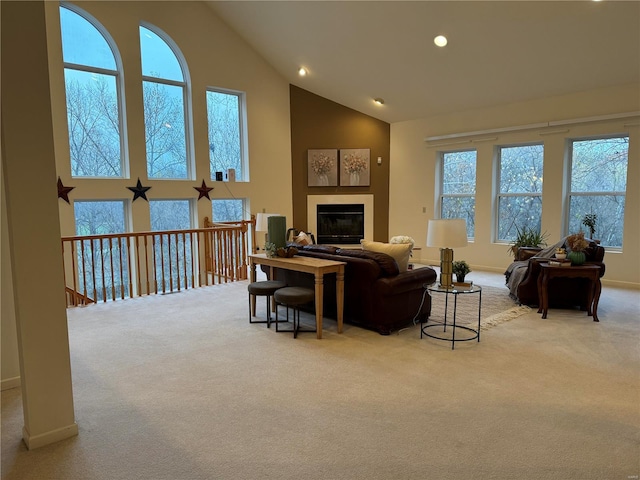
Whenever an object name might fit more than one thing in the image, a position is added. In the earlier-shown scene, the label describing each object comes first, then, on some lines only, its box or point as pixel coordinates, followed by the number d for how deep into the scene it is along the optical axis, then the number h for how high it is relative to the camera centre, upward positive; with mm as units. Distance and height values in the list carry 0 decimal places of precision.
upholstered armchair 4859 -989
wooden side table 4512 -824
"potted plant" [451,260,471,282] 3854 -617
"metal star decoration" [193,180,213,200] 7547 +253
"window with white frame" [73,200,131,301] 6512 -379
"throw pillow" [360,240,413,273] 4156 -475
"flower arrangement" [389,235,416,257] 4854 -445
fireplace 8938 -58
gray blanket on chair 5156 -868
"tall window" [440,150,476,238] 7969 +310
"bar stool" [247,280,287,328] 4227 -857
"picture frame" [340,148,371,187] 8891 +764
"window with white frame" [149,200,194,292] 7230 -327
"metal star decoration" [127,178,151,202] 6848 +222
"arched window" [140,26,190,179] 7039 +1657
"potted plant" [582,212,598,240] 6293 -308
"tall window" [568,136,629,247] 6254 +257
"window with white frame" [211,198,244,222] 7953 -107
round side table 3709 -1242
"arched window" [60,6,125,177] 6277 +1646
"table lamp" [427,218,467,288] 3639 -278
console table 3898 -632
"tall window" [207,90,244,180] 7848 +1391
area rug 4498 -1245
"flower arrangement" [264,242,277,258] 4513 -488
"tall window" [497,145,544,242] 7090 +219
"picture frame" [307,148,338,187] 8891 +766
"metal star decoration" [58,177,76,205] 6141 +206
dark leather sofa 3943 -852
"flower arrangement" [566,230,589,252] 4691 -468
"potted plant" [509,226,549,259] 6566 -600
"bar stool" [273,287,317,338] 3883 -863
